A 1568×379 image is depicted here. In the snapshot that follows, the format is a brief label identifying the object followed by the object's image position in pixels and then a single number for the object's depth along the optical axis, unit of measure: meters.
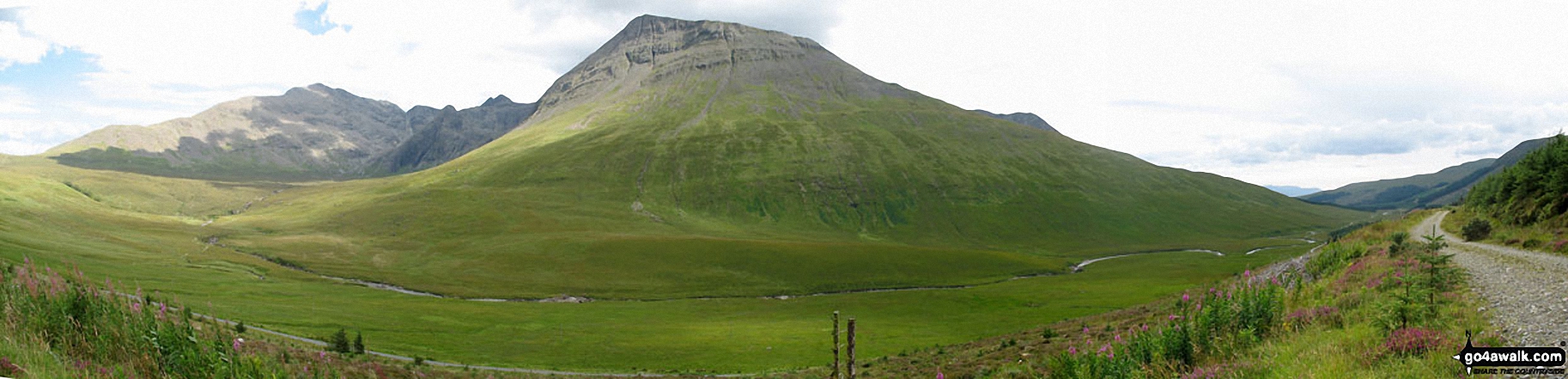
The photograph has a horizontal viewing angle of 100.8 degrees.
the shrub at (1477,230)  41.62
